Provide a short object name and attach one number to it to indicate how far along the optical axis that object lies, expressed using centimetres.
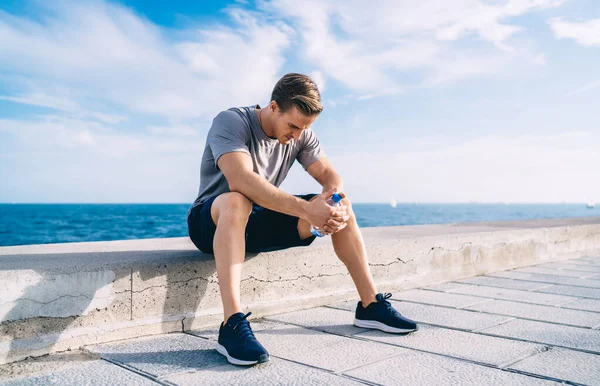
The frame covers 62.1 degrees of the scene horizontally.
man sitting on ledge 231
